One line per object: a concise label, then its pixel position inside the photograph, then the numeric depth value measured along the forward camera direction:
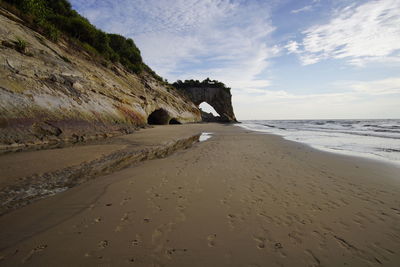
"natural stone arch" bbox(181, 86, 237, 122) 57.72
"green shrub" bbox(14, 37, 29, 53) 9.88
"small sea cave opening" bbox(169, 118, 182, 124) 30.28
